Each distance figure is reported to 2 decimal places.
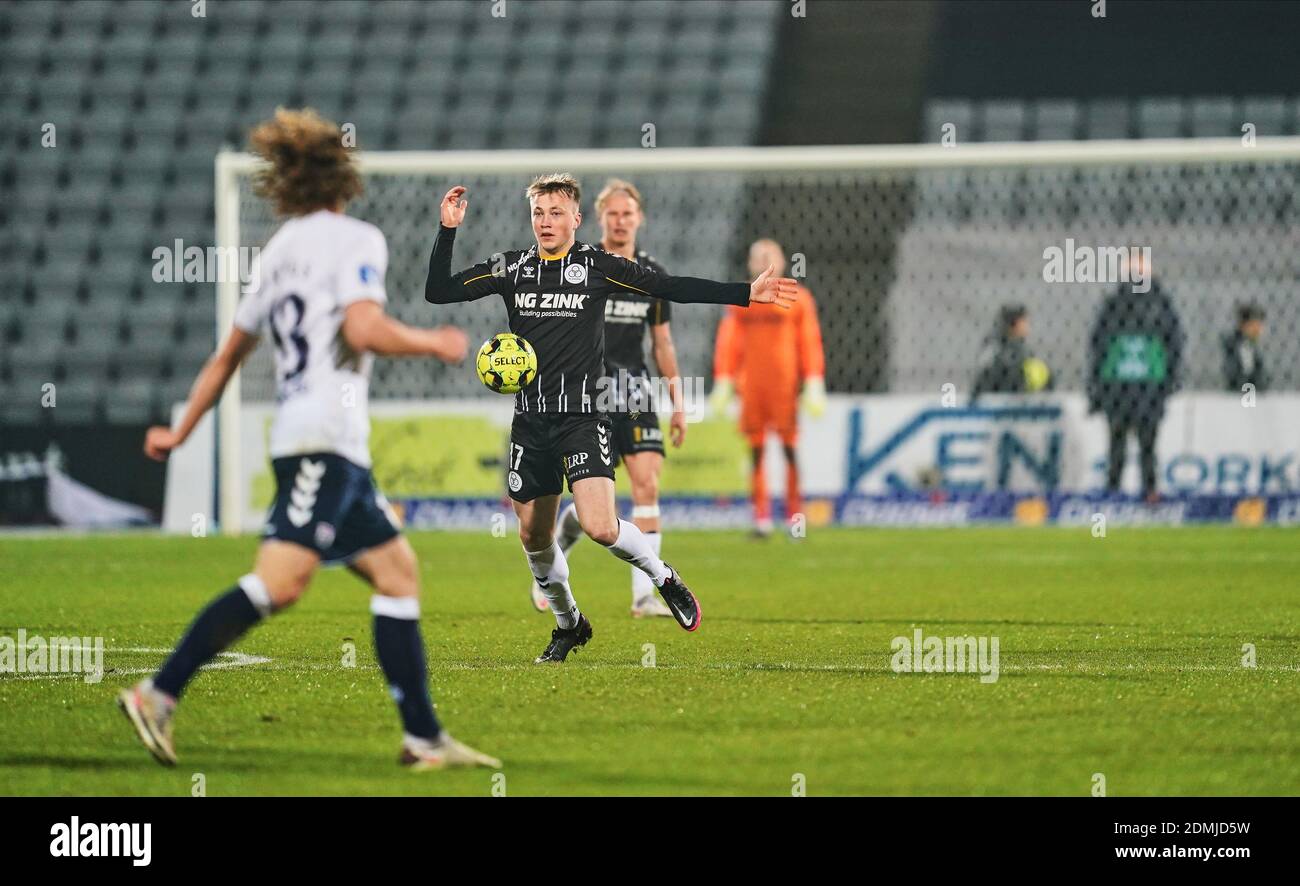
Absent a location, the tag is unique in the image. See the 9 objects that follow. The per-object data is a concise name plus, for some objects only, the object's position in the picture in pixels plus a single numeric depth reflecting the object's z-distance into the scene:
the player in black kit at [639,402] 9.51
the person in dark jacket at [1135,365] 16.16
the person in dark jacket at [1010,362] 16.56
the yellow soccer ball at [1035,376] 17.17
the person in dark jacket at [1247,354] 16.94
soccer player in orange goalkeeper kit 15.27
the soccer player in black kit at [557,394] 7.38
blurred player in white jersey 5.00
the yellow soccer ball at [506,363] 6.61
